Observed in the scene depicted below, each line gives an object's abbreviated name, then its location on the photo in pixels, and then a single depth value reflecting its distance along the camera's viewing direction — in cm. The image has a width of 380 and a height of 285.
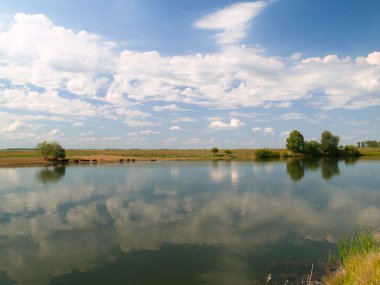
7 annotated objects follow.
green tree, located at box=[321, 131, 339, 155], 14425
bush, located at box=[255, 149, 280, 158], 14200
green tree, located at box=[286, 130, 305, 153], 14225
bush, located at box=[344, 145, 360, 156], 14600
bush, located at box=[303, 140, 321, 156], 14325
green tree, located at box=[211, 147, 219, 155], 16288
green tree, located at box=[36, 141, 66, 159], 10956
